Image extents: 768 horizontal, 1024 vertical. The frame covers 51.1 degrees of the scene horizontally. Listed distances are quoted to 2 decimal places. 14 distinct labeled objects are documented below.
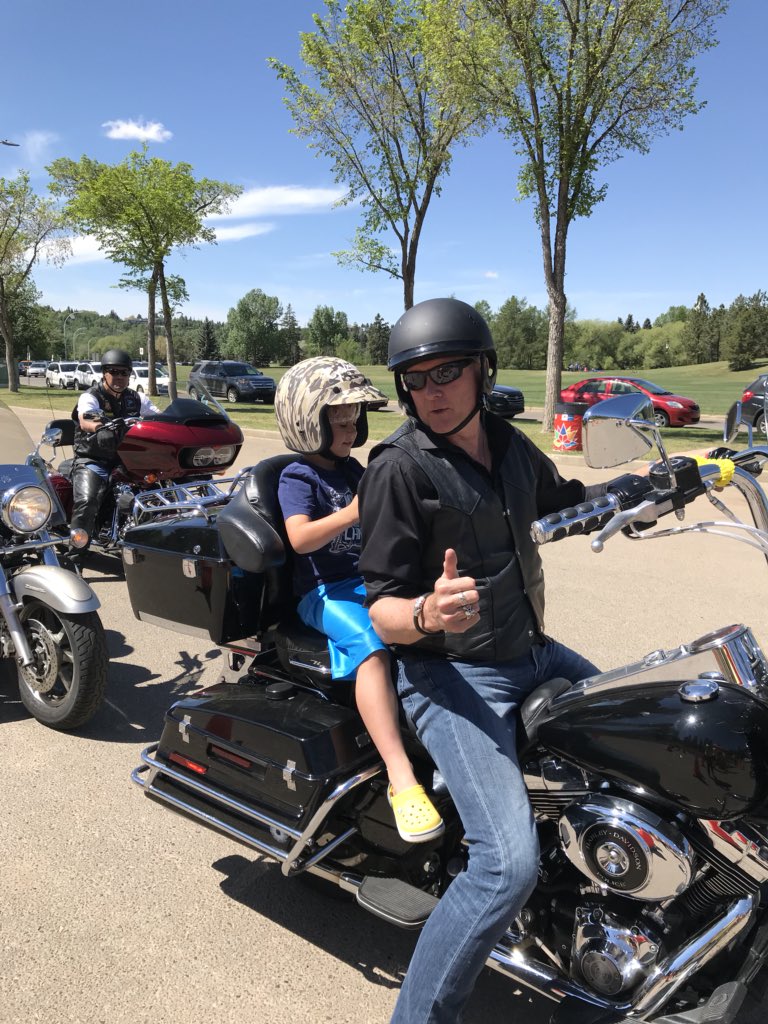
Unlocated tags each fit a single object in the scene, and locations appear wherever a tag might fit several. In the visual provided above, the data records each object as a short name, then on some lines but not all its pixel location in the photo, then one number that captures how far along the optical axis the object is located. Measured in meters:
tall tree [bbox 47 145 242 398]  27.66
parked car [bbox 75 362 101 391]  45.29
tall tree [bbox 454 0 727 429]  14.82
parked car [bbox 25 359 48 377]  49.44
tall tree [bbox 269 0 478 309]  20.22
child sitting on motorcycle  2.40
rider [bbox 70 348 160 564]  6.69
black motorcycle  1.77
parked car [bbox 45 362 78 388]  47.12
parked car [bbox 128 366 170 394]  37.16
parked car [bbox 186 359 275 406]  34.09
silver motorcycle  3.80
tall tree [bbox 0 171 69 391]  36.38
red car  24.45
